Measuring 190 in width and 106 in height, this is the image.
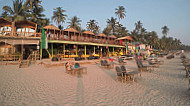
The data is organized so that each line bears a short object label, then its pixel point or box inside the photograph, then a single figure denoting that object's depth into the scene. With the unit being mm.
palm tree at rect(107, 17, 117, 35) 46975
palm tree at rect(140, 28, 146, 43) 58125
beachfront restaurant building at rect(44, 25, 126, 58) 18625
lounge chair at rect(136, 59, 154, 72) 8580
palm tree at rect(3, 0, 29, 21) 24359
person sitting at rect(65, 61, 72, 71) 8202
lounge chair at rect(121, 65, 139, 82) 5805
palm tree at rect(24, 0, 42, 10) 25422
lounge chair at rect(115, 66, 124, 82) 6170
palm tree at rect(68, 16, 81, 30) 39812
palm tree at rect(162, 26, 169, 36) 88062
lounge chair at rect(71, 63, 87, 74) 7855
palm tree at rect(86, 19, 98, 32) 45250
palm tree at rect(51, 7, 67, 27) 35312
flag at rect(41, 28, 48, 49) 12103
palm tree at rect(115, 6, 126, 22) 45594
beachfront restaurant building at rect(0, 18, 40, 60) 13677
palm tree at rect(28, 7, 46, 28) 25906
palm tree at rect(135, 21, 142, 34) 61594
